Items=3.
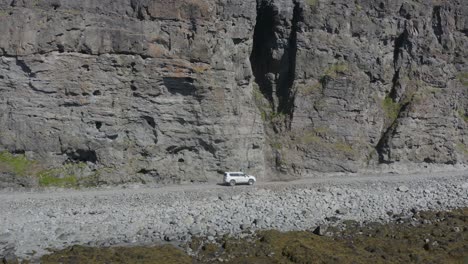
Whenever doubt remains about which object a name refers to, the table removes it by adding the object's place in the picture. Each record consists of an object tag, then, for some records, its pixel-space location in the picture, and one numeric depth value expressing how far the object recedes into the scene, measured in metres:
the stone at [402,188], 35.62
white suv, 35.47
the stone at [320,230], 25.68
